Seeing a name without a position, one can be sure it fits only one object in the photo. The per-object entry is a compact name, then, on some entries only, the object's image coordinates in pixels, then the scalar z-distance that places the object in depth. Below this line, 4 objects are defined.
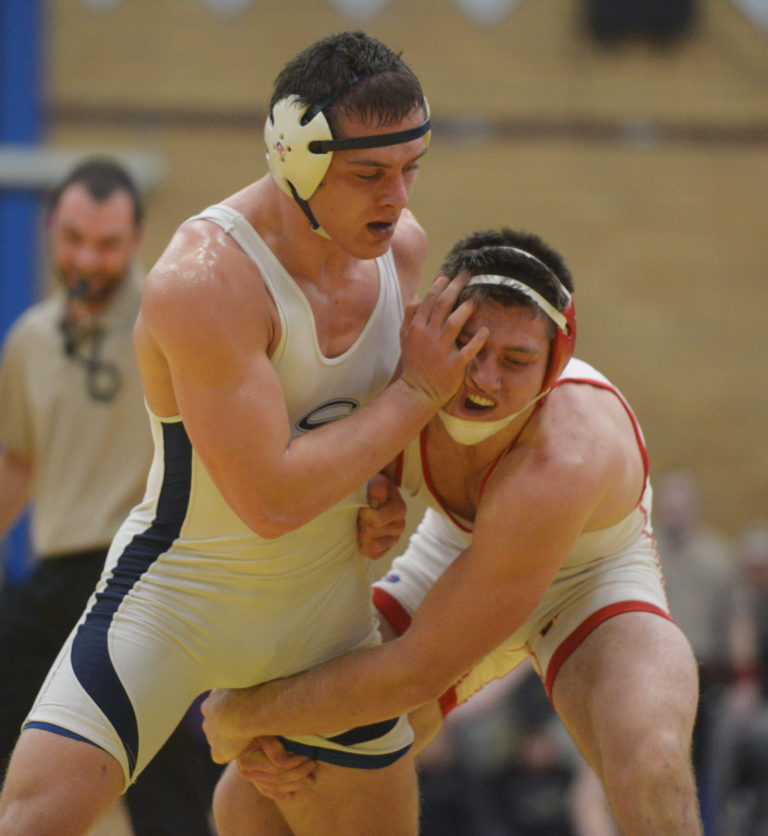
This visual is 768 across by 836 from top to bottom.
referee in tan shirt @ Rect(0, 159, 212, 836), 9.21
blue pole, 21.16
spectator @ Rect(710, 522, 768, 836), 12.84
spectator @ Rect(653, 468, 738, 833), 14.78
